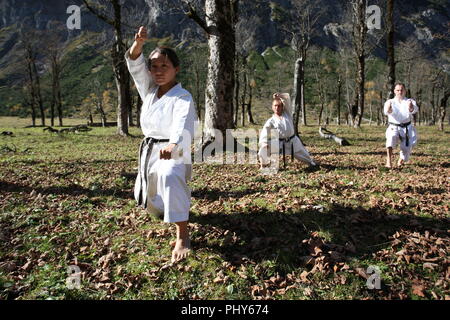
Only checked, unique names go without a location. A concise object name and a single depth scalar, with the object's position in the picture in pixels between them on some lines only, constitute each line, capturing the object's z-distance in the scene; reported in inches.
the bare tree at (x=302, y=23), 1293.1
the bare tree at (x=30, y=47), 1818.4
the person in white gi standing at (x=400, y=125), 365.4
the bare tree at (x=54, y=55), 1852.9
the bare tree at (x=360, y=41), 1023.6
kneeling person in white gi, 358.6
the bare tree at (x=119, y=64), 763.4
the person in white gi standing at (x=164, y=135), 152.6
